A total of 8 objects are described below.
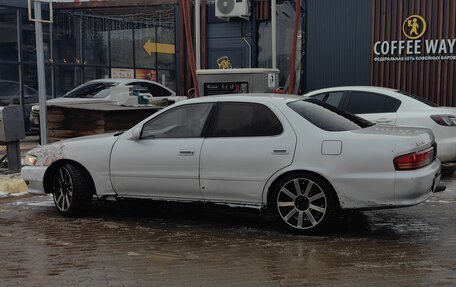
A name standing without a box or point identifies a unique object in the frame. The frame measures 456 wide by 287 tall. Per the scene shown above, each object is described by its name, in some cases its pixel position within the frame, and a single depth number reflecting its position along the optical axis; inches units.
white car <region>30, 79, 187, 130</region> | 544.1
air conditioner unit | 592.4
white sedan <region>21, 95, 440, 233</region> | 218.1
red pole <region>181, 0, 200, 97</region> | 417.1
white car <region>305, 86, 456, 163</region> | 346.3
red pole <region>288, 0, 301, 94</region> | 426.4
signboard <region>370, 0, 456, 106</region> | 539.2
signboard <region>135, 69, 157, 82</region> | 784.9
